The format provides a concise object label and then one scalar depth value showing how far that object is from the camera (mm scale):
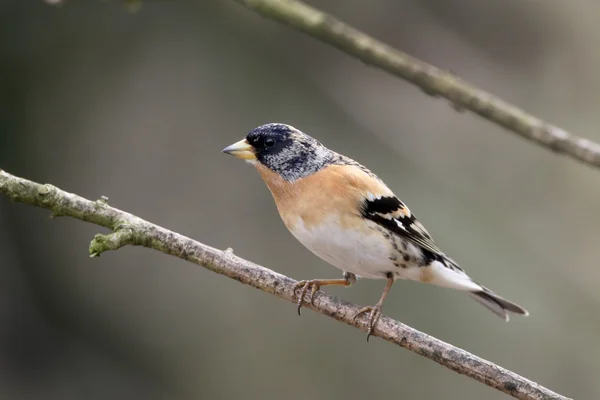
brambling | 5973
